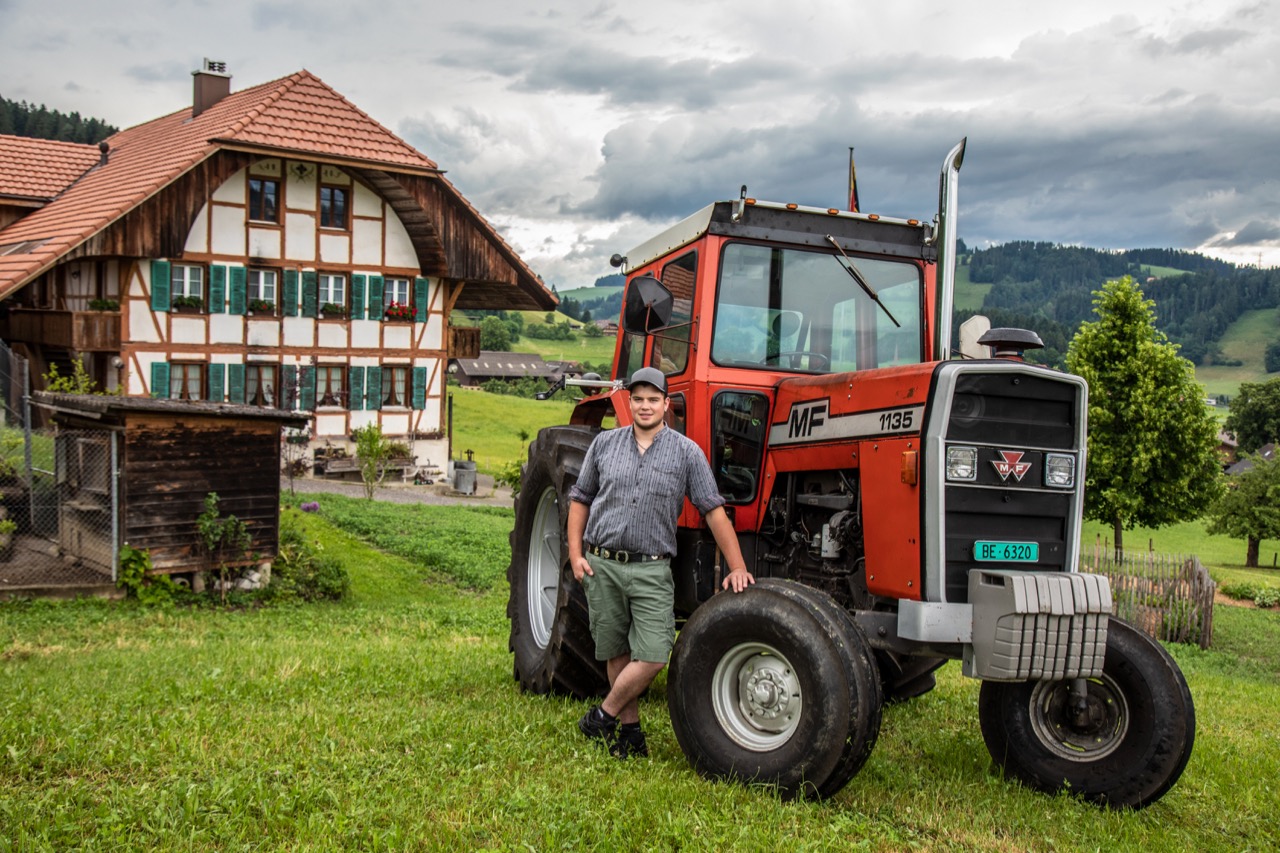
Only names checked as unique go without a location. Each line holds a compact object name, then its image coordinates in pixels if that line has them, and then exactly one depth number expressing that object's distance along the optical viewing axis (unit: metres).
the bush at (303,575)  13.83
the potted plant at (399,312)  28.91
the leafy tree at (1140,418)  24.05
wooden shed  12.62
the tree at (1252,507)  33.47
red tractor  4.28
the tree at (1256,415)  67.12
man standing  4.91
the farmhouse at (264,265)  25.14
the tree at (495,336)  98.06
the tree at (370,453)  25.27
